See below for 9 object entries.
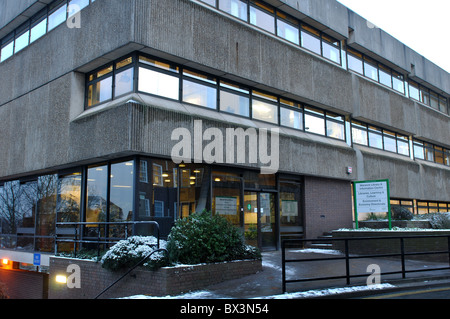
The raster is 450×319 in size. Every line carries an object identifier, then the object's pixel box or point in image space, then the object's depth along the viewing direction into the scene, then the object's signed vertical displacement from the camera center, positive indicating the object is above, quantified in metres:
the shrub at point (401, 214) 18.75 -0.20
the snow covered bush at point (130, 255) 9.52 -1.02
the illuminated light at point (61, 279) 11.81 -1.90
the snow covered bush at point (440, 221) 16.72 -0.46
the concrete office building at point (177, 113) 12.81 +3.57
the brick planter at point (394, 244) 13.44 -1.14
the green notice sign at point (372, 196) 15.43 +0.50
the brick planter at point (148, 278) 9.24 -1.58
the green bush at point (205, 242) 10.09 -0.77
